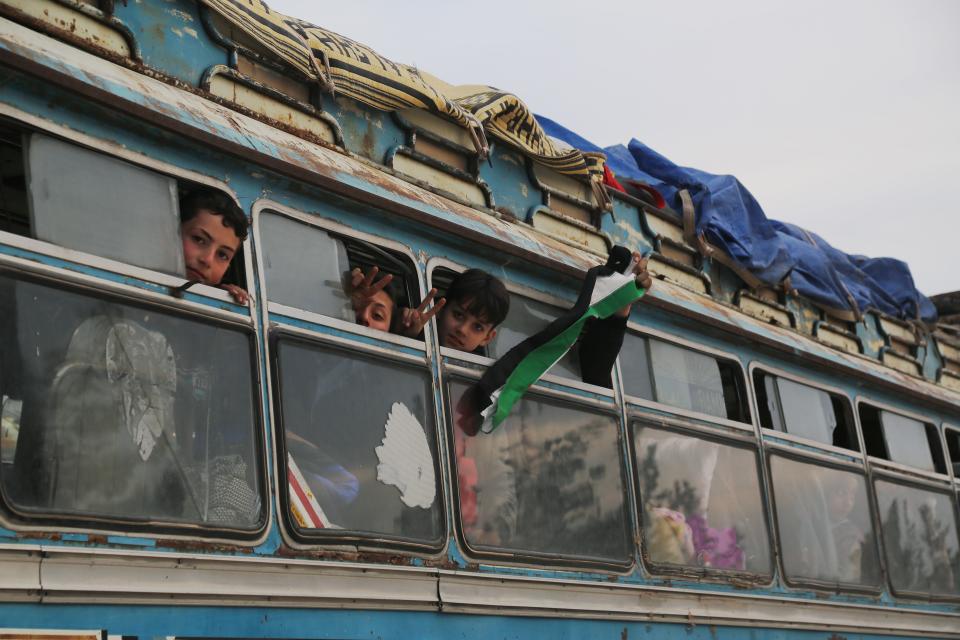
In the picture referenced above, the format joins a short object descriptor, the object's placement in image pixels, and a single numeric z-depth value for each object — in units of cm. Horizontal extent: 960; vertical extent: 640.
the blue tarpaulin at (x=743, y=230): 1361
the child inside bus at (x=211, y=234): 671
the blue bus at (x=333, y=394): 587
